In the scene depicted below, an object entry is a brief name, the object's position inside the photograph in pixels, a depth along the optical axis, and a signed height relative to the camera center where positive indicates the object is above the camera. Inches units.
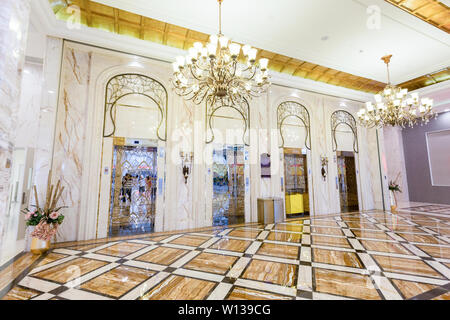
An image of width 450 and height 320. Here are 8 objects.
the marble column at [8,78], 59.8 +32.5
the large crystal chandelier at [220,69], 123.3 +72.9
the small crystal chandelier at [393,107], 207.6 +78.5
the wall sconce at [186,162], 199.6 +22.2
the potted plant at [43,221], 133.5 -23.4
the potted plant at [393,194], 287.1 -14.4
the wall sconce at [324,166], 269.4 +22.9
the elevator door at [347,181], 290.9 +4.1
